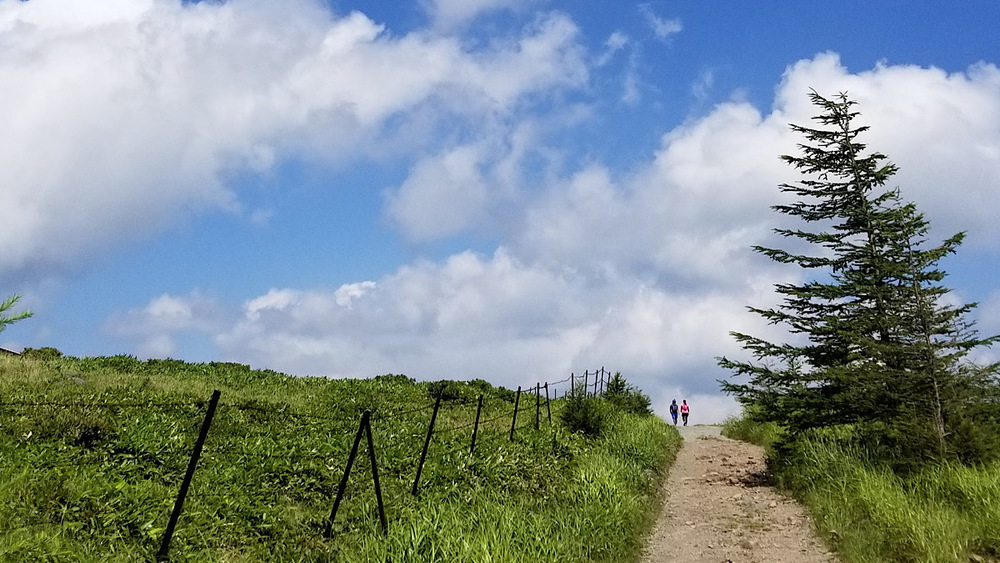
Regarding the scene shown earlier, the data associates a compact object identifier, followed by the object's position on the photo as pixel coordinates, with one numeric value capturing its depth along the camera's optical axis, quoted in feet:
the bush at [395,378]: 102.71
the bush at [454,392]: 90.79
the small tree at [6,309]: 22.50
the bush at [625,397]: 105.48
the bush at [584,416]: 73.31
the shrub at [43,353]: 92.68
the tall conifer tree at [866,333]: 49.11
